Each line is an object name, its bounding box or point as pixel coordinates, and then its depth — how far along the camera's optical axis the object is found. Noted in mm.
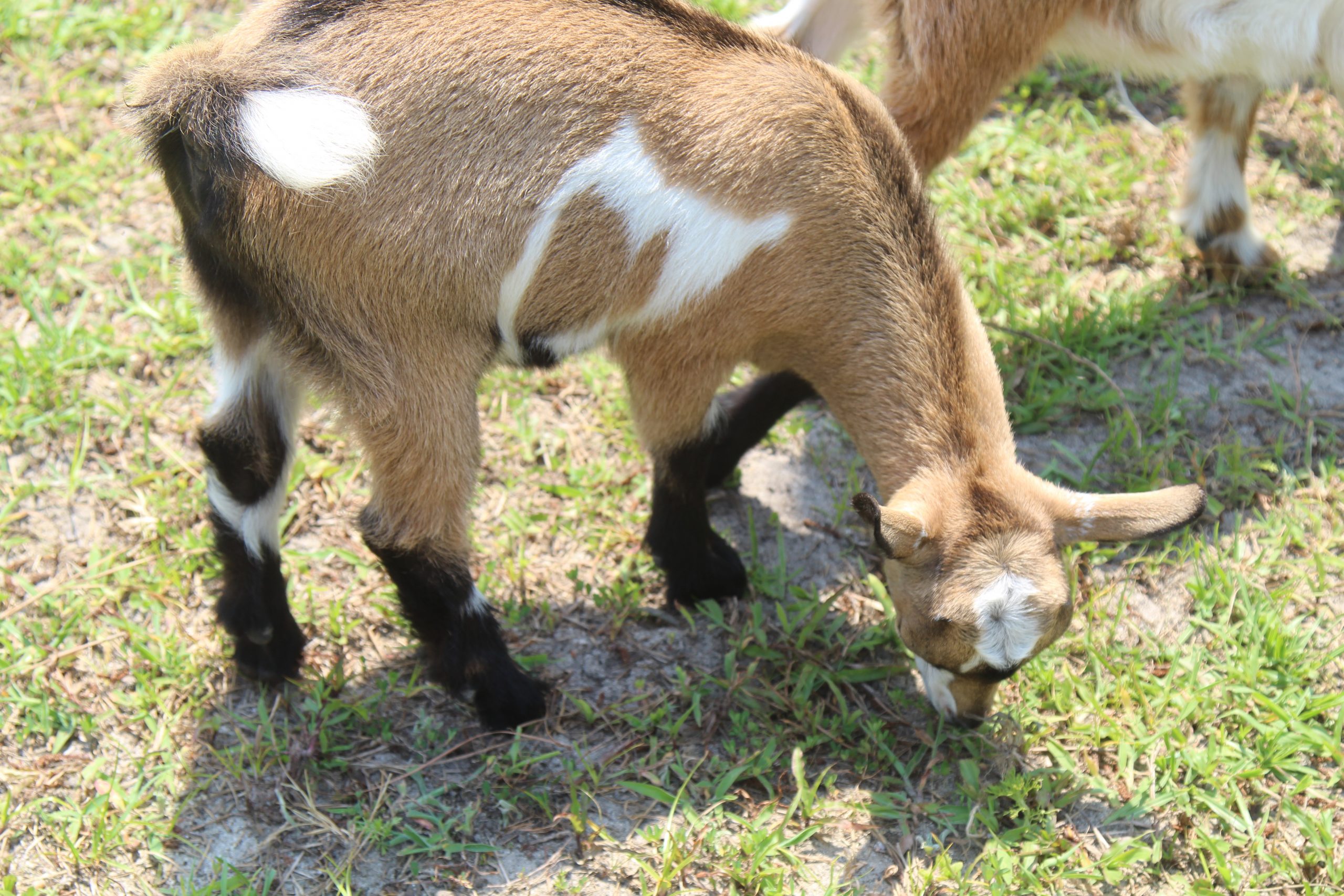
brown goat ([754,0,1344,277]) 3879
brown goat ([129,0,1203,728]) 2957
